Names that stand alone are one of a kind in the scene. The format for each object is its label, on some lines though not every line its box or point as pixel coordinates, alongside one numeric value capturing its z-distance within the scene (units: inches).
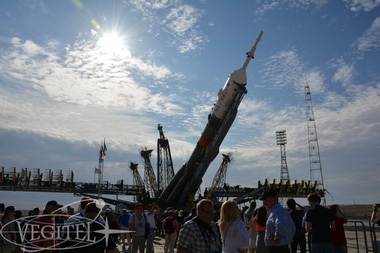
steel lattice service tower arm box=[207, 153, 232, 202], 1184.3
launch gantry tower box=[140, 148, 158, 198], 1405.0
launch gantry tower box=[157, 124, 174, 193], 1476.4
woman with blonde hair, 171.2
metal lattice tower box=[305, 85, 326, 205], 1575.3
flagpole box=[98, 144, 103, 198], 1217.4
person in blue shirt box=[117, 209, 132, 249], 475.6
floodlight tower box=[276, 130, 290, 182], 1993.1
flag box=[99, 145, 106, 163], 1243.9
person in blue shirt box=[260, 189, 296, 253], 212.2
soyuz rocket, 818.2
